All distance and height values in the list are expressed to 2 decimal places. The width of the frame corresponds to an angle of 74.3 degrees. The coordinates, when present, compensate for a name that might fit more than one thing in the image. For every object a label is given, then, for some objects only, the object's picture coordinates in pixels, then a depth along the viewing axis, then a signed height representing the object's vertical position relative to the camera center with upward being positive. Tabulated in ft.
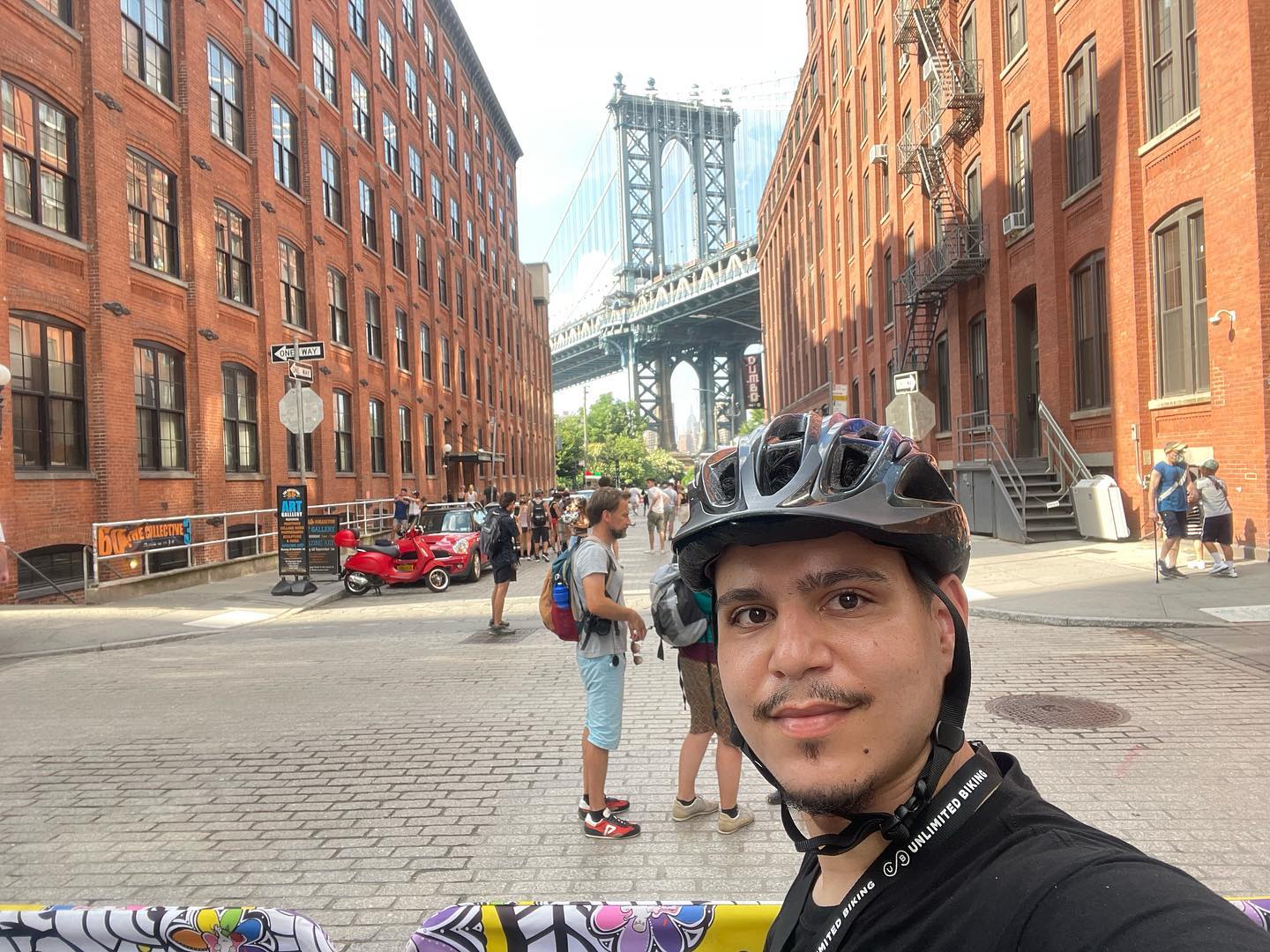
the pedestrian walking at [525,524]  78.07 -4.42
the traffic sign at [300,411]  51.88 +4.63
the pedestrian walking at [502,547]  37.88 -3.21
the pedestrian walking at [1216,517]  38.60 -3.07
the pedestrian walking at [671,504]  79.56 -3.30
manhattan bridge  361.96 +118.71
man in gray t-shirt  15.10 -3.49
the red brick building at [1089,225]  42.80 +15.81
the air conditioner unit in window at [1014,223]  65.72 +18.62
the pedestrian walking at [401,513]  80.38 -3.09
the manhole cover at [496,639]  34.68 -6.79
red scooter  52.70 -5.34
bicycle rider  3.51 -1.34
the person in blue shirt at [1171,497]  39.50 -2.13
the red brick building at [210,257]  48.24 +18.54
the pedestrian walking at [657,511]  75.72 -3.59
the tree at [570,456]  250.57 +5.89
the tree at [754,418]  292.40 +18.07
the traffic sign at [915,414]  50.77 +2.96
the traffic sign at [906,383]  50.65 +4.83
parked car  57.36 -4.12
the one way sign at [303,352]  49.98 +7.97
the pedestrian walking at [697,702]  14.65 -4.23
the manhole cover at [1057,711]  20.04 -6.35
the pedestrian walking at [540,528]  79.68 -4.98
